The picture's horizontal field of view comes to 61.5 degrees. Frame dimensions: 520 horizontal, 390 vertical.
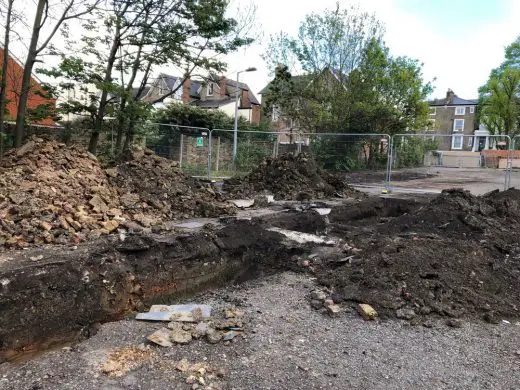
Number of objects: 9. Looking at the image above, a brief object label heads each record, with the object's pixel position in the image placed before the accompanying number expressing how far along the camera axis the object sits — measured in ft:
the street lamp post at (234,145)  57.88
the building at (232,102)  139.18
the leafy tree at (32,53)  26.50
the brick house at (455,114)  234.58
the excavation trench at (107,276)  13.26
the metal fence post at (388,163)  47.78
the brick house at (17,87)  28.11
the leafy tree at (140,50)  30.22
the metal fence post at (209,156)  50.16
